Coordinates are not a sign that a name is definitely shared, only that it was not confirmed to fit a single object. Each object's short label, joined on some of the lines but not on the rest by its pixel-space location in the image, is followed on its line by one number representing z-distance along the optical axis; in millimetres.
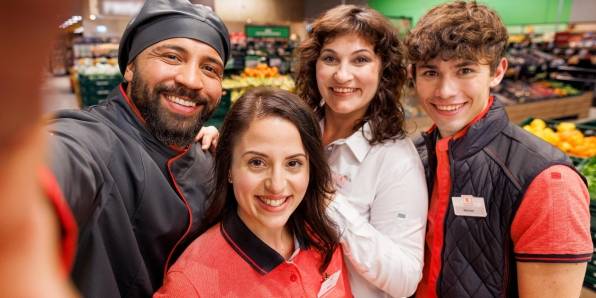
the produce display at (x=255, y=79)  5750
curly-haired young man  1331
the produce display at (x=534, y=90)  7031
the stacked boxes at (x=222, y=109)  5465
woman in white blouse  1481
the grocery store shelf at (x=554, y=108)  6848
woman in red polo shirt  1252
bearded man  1095
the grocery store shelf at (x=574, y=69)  7522
